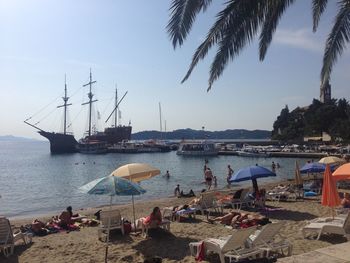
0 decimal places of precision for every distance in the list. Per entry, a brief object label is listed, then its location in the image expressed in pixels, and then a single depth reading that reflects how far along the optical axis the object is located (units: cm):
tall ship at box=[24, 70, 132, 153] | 11388
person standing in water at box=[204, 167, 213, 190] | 2954
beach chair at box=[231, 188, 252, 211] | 1601
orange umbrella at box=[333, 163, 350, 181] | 1183
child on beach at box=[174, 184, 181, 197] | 2699
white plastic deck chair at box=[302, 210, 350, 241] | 962
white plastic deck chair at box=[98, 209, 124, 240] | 1136
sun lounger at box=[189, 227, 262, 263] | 818
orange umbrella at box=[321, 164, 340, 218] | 1100
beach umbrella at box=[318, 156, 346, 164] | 2078
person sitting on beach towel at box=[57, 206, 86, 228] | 1417
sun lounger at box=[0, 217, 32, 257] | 1015
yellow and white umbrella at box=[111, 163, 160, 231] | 1215
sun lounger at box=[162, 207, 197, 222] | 1407
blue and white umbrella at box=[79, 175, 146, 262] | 977
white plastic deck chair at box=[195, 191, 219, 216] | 1464
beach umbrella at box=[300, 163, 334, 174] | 2027
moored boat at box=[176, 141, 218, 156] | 8925
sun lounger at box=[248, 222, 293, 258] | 862
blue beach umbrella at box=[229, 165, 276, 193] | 1518
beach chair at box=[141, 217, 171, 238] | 1120
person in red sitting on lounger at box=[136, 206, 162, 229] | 1116
